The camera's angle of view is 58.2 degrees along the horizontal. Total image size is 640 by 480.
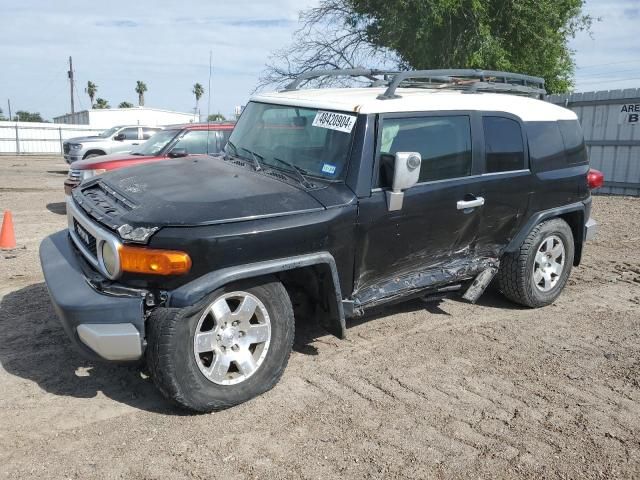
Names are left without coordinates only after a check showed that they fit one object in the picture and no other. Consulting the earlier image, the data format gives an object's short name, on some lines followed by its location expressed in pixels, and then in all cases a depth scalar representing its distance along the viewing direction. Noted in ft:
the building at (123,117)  153.28
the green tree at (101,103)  255.19
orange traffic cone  24.81
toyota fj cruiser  10.64
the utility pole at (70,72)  189.61
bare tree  58.08
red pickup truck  31.91
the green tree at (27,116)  266.57
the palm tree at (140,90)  263.08
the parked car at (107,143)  55.98
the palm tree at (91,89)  282.36
